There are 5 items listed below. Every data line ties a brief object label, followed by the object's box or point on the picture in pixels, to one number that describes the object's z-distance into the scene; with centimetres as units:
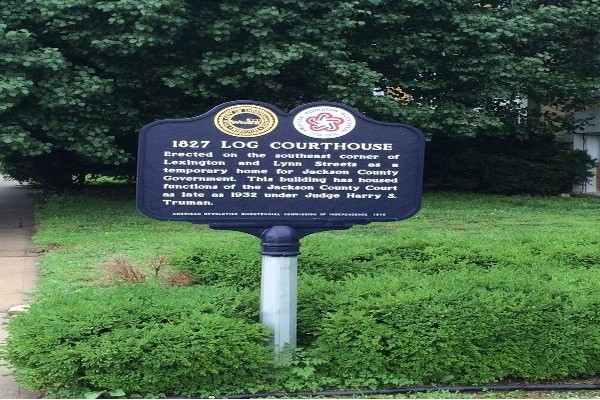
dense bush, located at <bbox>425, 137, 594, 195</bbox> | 2062
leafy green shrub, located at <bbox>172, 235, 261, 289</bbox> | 795
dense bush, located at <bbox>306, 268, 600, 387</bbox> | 579
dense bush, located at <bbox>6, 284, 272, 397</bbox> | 541
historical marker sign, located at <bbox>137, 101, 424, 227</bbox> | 605
